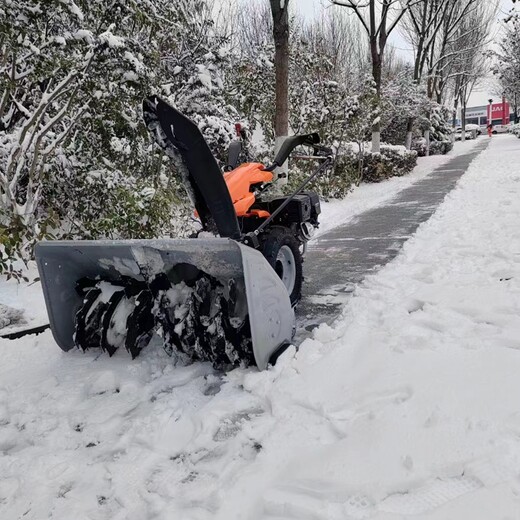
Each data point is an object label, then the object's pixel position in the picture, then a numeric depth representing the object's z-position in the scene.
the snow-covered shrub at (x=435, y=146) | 23.34
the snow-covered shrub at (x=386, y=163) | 12.89
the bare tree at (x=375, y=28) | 14.44
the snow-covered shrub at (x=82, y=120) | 4.34
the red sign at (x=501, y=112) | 56.19
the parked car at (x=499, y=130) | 47.94
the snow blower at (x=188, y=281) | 2.38
